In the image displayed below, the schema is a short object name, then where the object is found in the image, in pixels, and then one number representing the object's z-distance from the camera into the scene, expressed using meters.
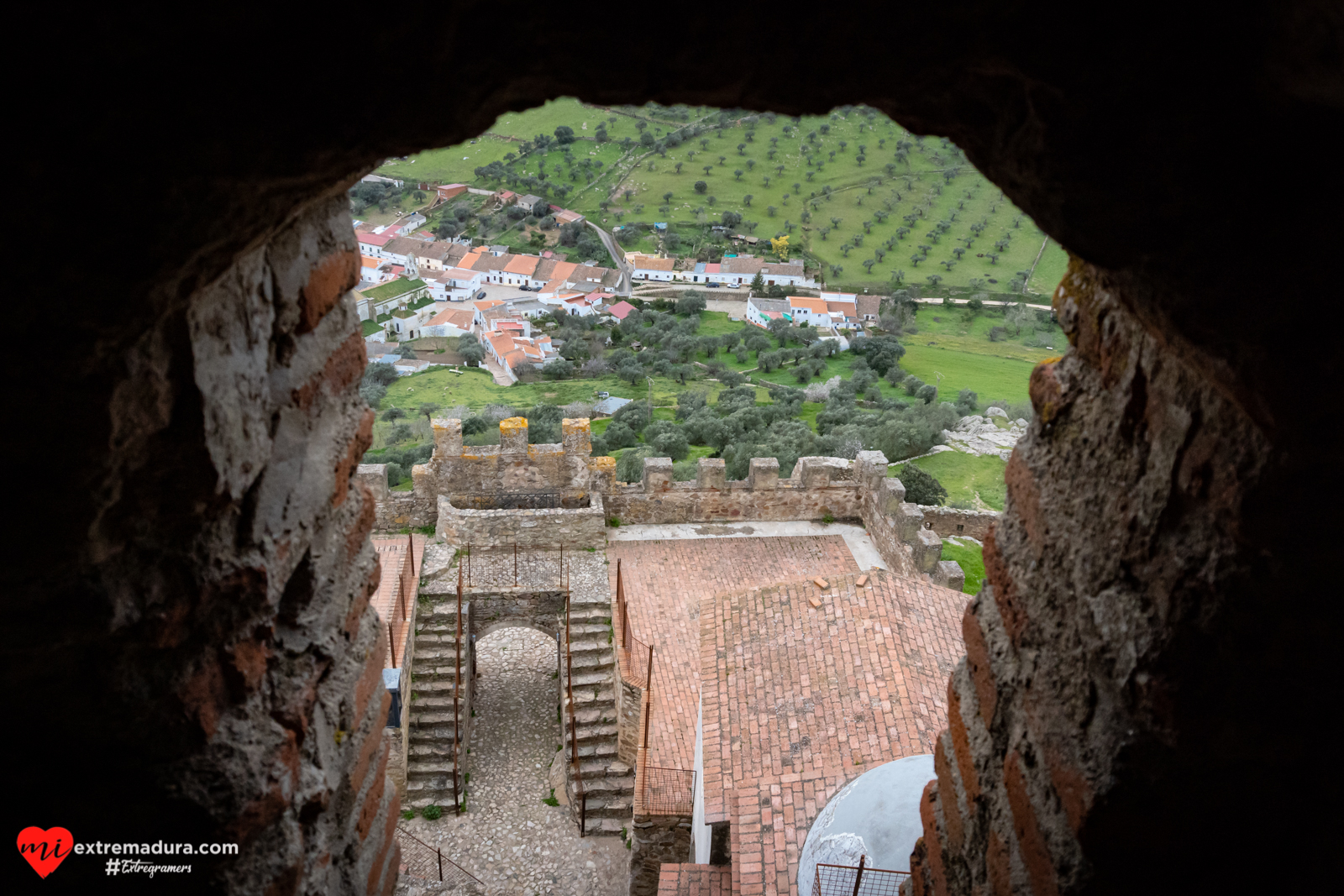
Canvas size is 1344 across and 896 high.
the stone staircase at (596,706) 9.32
